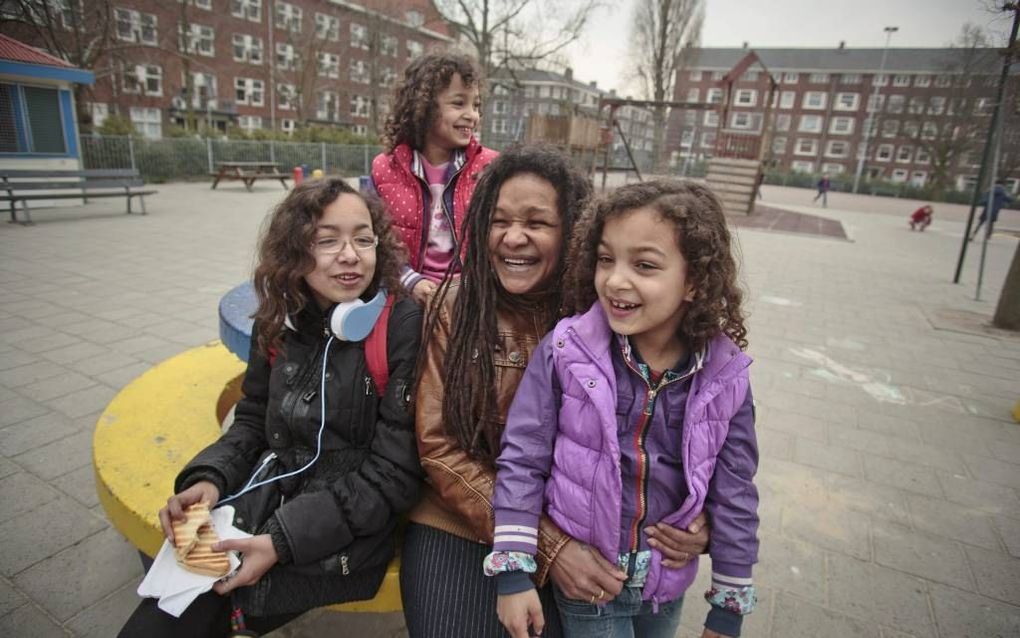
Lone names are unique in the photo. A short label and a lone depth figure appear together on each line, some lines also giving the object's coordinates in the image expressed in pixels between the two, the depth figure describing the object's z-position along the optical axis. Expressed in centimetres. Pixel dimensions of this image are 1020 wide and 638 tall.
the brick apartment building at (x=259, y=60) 2831
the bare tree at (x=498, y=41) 2420
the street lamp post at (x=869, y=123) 5023
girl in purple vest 137
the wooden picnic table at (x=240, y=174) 1638
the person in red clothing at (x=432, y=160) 236
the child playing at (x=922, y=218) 1712
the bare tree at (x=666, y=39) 3503
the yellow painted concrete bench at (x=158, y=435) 171
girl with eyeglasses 139
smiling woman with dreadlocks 140
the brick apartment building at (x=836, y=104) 4803
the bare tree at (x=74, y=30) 1406
